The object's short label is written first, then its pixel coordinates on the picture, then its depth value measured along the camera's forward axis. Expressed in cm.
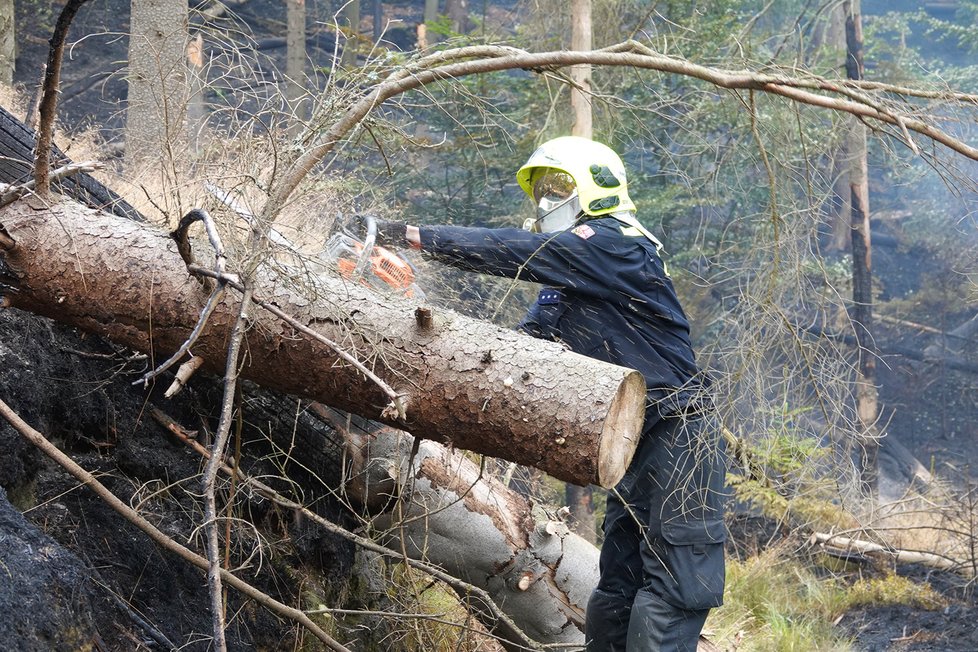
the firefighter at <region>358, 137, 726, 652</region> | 650
